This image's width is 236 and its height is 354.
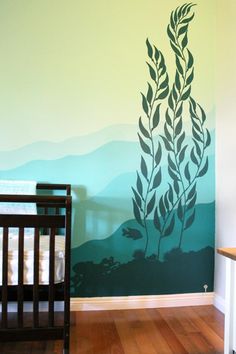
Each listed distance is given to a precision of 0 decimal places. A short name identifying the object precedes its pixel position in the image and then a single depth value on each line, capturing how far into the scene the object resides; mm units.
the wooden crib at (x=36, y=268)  1612
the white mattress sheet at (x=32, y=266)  1706
